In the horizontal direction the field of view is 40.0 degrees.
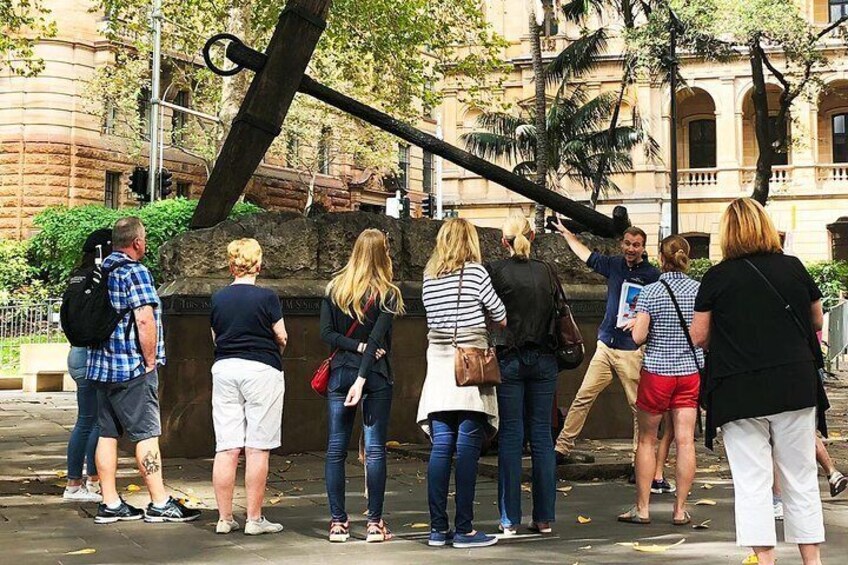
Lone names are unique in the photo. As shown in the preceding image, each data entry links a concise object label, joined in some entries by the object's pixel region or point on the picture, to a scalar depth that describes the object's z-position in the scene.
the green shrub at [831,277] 35.72
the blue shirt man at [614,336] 8.25
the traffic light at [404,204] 29.76
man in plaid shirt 7.07
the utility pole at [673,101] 25.47
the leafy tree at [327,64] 26.08
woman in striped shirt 6.44
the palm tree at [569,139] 35.84
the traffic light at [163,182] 27.78
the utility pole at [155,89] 29.30
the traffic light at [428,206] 35.88
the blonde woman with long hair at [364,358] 6.60
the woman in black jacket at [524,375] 6.73
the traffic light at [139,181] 25.48
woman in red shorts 7.07
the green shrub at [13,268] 27.35
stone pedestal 9.76
